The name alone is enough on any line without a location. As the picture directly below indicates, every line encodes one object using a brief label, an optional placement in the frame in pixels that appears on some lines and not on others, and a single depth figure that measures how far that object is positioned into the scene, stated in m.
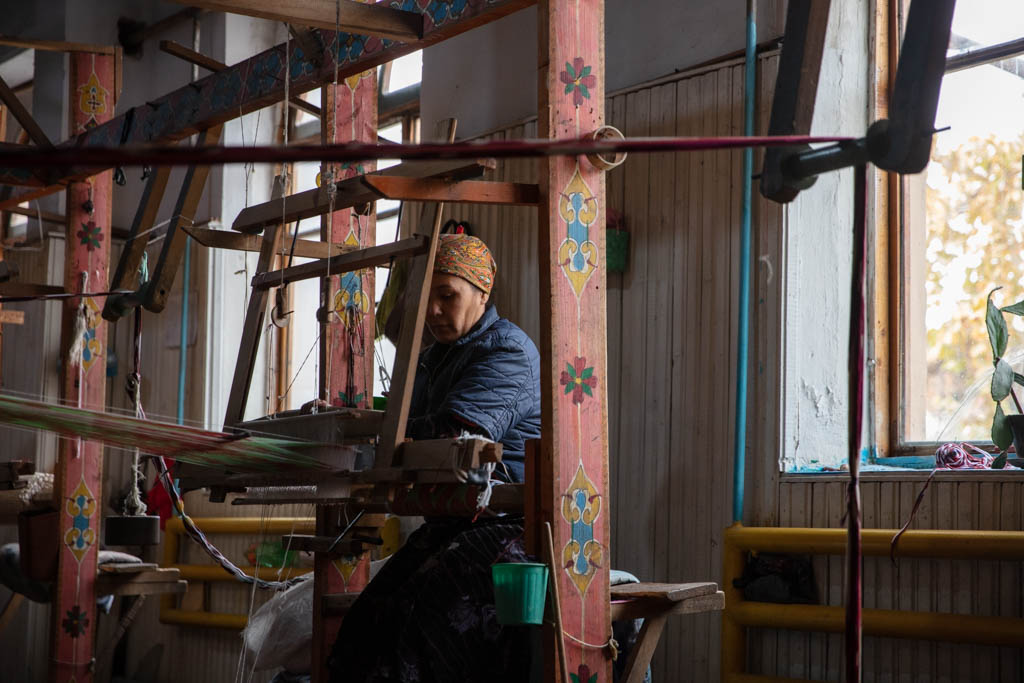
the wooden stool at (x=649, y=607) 2.72
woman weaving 2.92
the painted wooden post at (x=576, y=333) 2.53
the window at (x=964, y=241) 3.51
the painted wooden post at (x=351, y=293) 4.04
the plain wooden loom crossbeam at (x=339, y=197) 2.53
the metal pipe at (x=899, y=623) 3.05
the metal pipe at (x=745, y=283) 3.75
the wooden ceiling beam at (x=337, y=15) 2.91
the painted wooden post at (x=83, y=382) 4.85
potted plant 3.04
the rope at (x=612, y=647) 2.58
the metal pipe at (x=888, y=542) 3.05
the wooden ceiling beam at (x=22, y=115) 4.56
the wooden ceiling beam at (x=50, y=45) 4.66
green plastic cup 2.39
